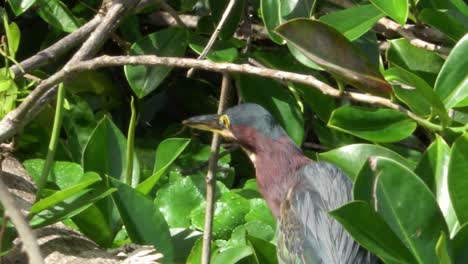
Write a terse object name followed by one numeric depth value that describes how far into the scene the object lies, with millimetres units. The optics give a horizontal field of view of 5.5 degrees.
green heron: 5975
